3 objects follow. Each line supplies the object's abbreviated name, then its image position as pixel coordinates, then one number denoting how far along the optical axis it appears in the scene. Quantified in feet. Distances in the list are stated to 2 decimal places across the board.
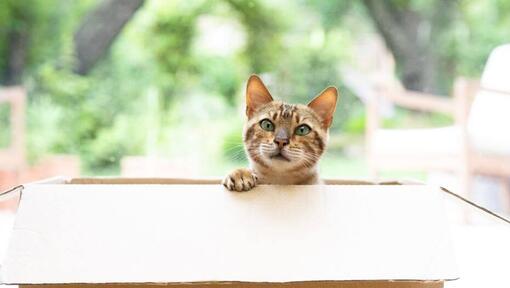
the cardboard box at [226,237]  3.42
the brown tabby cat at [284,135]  4.35
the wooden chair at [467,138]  8.50
